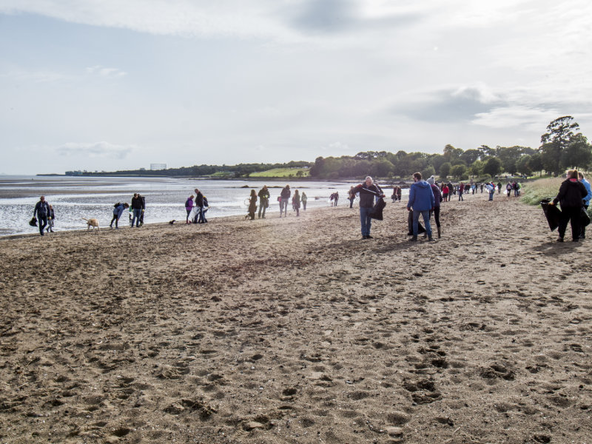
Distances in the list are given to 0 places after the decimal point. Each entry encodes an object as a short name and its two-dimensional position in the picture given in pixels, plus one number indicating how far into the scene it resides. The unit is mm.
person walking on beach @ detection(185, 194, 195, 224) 21741
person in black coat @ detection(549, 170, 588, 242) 9867
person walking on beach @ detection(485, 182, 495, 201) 34053
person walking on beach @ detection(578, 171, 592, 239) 10246
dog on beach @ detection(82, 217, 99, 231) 19672
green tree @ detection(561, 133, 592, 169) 86812
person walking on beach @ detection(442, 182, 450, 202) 34312
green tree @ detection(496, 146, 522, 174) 178250
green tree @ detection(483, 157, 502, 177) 122469
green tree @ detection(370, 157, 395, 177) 179875
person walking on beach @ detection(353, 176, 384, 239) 12281
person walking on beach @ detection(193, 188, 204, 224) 21141
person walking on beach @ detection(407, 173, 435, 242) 11242
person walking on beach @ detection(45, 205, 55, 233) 18578
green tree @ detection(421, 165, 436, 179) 170125
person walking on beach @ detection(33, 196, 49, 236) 18125
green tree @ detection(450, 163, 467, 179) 142475
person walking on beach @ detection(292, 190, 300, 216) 26734
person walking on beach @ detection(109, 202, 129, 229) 20516
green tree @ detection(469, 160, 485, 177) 133375
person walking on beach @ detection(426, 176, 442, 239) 12102
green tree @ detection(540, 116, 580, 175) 91375
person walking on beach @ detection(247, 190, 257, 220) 22891
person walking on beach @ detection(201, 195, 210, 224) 21594
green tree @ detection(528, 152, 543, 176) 102312
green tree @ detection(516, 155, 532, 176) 115031
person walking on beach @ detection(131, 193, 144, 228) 20895
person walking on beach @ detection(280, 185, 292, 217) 25531
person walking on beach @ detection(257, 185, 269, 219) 22912
